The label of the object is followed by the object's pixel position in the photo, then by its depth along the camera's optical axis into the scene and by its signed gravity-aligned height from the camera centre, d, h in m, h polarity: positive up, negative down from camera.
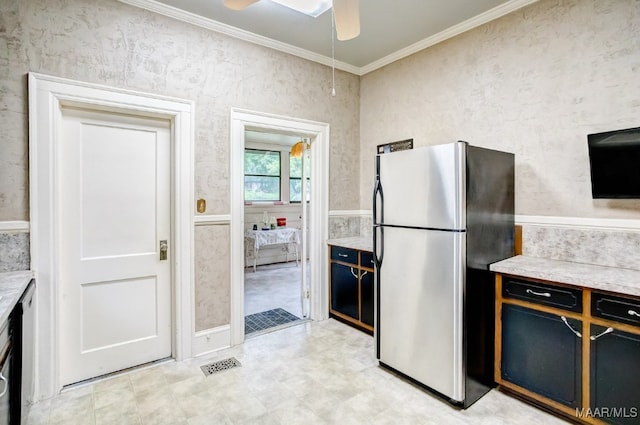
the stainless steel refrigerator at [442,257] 2.20 -0.34
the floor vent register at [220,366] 2.69 -1.29
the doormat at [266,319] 3.58 -1.26
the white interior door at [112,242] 2.51 -0.27
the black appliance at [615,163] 2.08 +0.29
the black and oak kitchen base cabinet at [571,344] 1.82 -0.82
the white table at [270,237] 6.32 -0.56
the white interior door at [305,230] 3.87 -0.25
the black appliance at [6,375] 1.41 -0.75
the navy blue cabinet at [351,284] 3.36 -0.80
